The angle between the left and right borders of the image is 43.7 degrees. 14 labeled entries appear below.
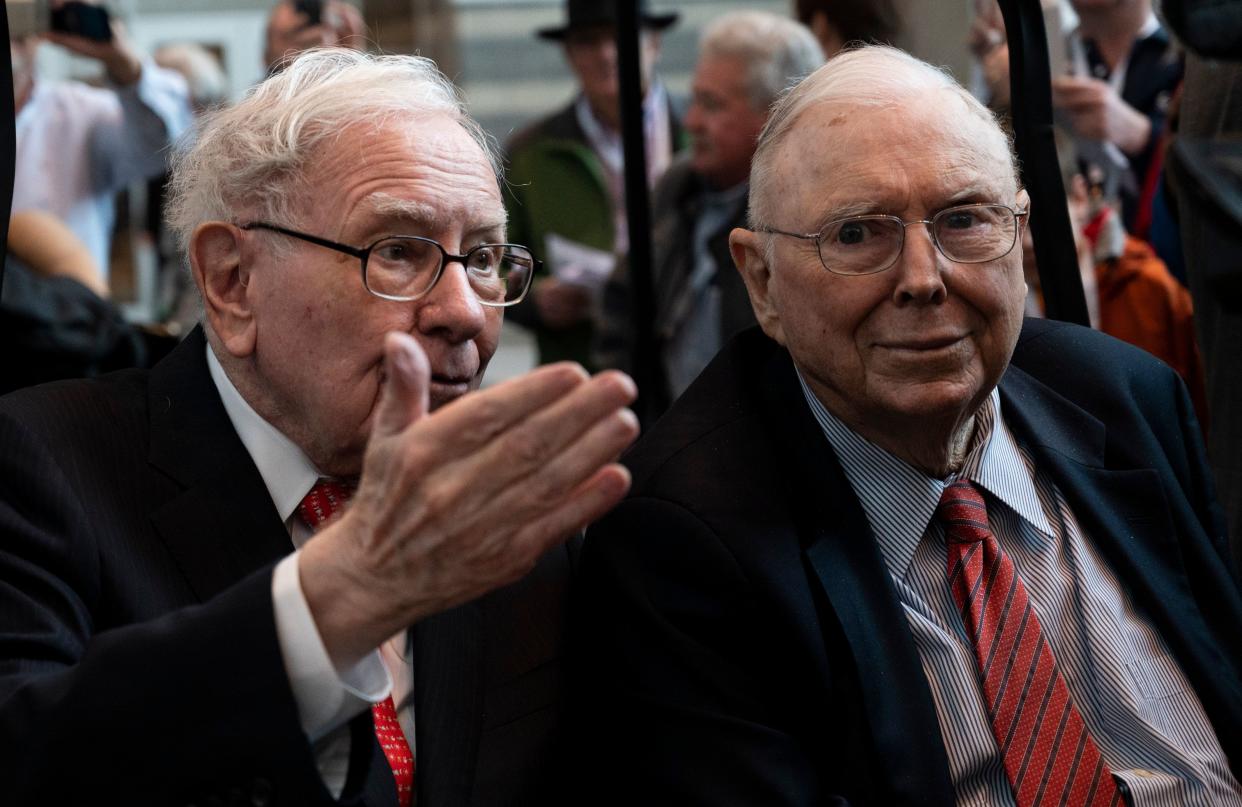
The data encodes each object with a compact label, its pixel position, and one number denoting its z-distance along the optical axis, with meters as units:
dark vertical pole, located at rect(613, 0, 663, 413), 2.96
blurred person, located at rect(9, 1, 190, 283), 4.35
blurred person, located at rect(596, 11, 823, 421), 4.00
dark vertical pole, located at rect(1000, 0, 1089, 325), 2.55
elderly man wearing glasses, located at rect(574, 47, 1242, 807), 1.94
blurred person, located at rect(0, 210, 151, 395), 3.02
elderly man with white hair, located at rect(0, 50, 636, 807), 1.46
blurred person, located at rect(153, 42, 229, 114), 6.25
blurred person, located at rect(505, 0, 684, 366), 4.50
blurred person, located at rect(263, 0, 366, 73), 4.61
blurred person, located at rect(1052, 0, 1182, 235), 3.64
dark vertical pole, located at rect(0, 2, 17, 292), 1.83
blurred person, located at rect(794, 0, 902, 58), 3.78
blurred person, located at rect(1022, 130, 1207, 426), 3.19
